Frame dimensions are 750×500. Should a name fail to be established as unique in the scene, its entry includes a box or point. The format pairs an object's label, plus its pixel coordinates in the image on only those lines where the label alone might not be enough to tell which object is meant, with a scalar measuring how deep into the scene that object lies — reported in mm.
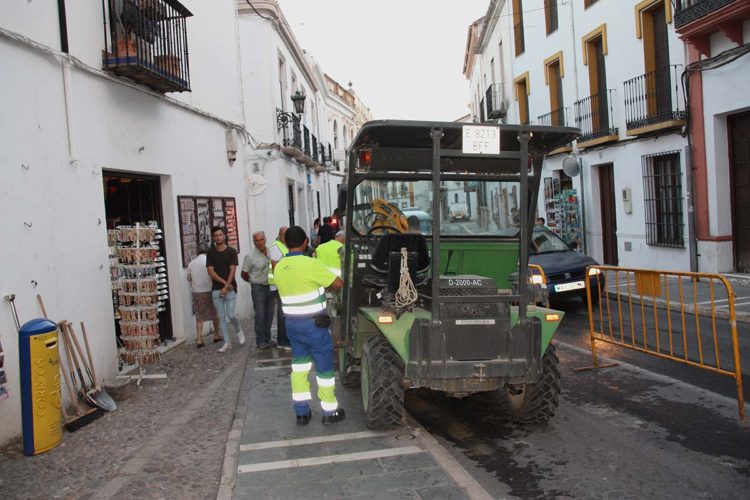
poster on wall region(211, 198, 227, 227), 11000
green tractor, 4652
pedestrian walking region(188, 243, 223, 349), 8992
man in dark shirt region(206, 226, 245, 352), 8828
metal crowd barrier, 5771
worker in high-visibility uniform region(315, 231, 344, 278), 7293
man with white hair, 8969
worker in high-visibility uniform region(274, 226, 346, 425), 5375
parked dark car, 10406
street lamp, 16031
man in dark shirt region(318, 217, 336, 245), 13828
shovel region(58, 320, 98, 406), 5988
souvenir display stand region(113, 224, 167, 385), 7000
